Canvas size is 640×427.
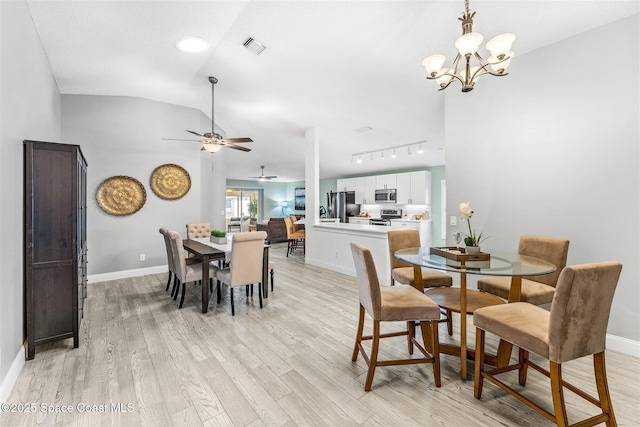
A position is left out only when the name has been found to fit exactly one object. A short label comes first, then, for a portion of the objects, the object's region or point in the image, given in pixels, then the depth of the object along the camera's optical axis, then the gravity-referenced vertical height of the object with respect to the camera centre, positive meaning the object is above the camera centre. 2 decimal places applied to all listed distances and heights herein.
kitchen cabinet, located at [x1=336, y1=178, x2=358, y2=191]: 9.46 +0.88
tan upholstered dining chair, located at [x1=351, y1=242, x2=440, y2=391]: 1.90 -0.65
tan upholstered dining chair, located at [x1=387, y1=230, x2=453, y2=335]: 2.72 -0.59
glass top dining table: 1.91 -0.39
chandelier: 1.83 +1.03
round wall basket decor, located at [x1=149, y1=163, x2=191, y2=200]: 5.04 +0.51
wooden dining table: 3.29 -0.56
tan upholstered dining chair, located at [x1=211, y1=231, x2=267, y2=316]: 3.19 -0.58
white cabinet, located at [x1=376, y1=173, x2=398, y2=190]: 8.25 +0.85
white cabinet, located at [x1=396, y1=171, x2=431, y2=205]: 7.58 +0.61
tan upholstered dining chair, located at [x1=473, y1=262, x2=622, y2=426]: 1.42 -0.62
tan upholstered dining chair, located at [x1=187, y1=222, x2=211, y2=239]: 4.93 -0.34
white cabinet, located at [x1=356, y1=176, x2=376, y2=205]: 8.82 +0.65
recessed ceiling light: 3.12 +1.84
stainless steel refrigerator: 9.45 +0.18
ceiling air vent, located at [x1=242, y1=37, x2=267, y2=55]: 3.16 +1.84
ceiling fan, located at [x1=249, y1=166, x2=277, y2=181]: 10.67 +1.30
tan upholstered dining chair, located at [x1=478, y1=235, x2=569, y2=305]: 2.28 -0.60
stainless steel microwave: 8.23 +0.45
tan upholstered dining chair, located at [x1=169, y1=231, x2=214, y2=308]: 3.32 -0.68
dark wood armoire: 2.27 -0.27
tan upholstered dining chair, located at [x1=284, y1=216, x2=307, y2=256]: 6.81 -0.53
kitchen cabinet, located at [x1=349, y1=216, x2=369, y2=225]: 9.04 -0.30
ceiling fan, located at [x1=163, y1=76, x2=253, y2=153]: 4.09 +0.99
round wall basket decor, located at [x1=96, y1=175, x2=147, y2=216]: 4.62 +0.24
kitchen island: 4.40 -0.60
